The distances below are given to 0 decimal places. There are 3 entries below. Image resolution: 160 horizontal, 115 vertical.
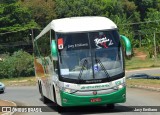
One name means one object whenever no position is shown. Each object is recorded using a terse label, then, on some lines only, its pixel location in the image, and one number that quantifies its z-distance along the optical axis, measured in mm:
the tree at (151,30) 83938
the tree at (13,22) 82619
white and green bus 16750
